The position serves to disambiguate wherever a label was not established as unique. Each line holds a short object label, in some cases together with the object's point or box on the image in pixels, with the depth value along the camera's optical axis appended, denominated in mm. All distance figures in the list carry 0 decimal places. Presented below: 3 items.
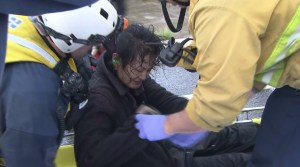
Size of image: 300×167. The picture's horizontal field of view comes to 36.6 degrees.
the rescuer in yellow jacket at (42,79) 1505
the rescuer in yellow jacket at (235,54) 1245
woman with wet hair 1837
